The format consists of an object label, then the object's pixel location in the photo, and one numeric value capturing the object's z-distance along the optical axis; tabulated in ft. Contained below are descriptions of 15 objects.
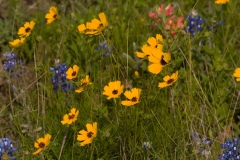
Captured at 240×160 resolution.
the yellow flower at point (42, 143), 7.19
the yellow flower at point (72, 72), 7.87
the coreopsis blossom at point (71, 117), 7.42
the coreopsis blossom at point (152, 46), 7.78
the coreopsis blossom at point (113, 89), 7.57
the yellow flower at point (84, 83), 7.57
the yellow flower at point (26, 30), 9.02
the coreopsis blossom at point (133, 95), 7.39
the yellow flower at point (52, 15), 9.04
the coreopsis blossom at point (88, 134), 7.12
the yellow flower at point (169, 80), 7.09
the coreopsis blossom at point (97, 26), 7.78
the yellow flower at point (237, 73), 7.47
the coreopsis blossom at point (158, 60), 7.20
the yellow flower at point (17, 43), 9.12
